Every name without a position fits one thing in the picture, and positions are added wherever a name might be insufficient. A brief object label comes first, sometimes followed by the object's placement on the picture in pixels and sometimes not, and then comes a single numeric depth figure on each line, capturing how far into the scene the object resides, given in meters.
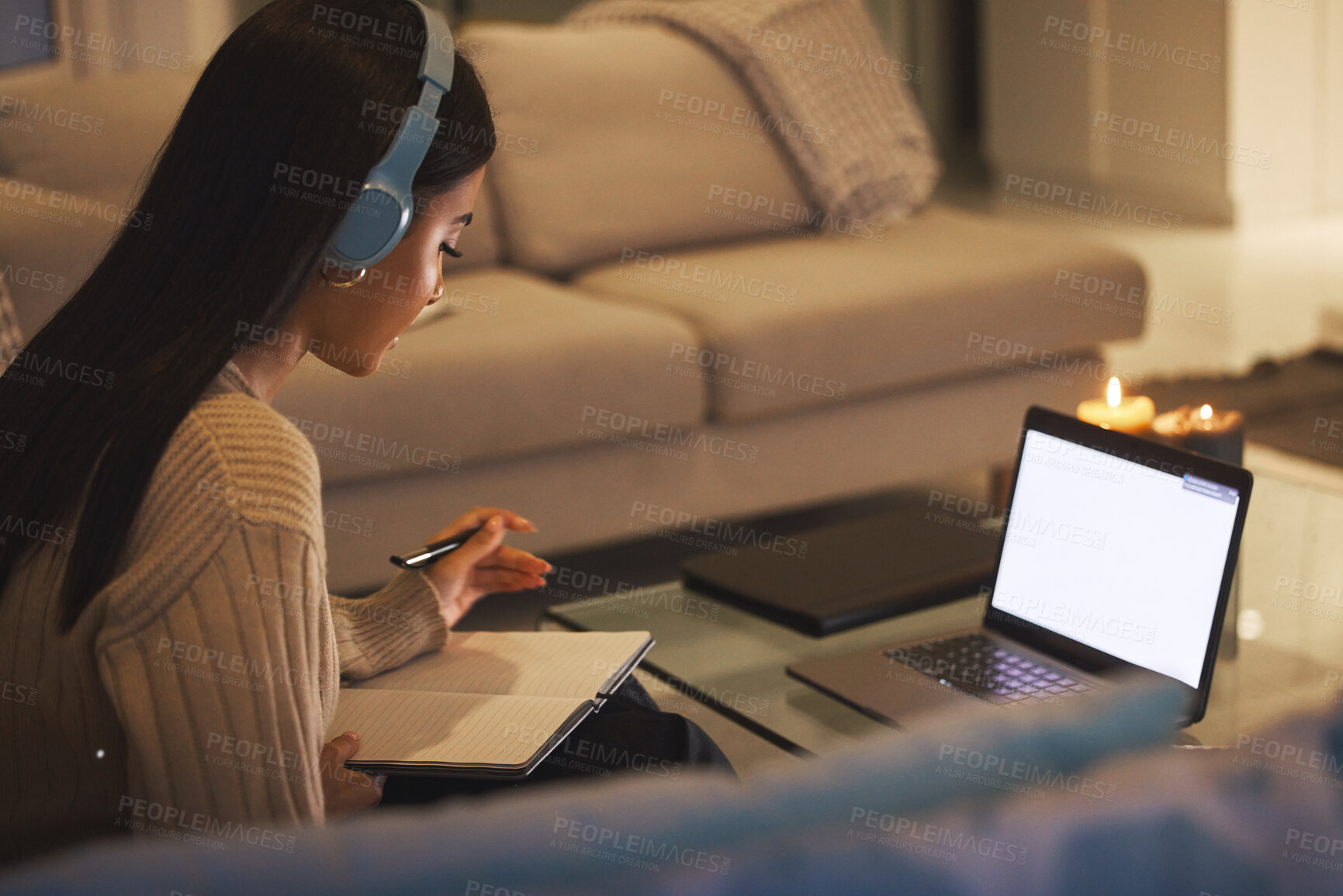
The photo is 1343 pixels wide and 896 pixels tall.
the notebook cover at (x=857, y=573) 3.66
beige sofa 4.32
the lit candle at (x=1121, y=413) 3.64
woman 3.01
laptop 3.43
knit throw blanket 5.08
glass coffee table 3.48
